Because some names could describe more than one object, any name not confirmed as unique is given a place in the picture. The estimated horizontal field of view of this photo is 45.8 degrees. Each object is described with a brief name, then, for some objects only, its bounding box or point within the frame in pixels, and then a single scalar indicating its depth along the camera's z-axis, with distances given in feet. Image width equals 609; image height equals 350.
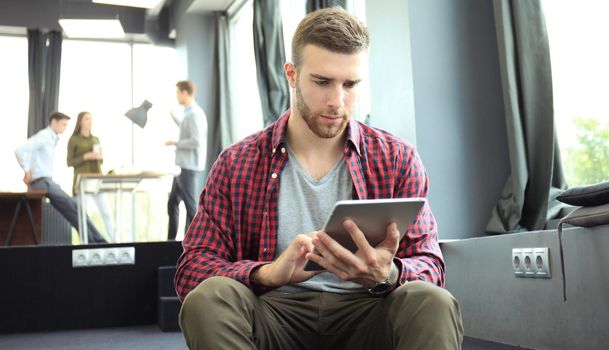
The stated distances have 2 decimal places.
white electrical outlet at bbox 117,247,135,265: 12.53
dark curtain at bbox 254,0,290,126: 17.35
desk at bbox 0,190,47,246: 16.26
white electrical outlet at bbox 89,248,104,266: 12.38
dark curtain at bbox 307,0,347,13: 13.10
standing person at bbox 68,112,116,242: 19.16
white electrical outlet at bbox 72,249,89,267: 12.30
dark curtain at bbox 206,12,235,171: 24.61
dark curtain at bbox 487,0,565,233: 8.96
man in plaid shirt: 4.03
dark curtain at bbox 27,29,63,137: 23.53
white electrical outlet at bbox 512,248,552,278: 7.59
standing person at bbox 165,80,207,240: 18.04
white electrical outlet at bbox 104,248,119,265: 12.48
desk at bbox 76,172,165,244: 16.19
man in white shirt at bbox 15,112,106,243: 17.89
